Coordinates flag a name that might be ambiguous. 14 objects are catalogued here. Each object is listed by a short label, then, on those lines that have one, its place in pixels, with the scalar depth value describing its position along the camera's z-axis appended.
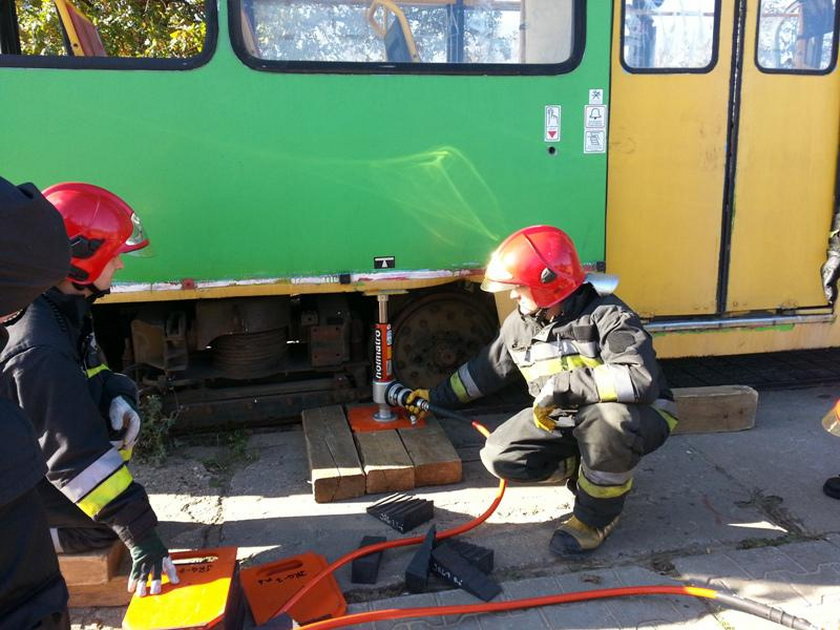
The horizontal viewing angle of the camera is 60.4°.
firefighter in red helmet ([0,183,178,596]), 2.33
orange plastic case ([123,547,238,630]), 2.16
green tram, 3.51
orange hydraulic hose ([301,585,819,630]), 2.40
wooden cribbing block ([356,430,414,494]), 3.46
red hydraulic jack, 3.90
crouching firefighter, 2.84
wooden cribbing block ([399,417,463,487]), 3.53
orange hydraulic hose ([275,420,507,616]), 2.55
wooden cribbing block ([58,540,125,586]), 2.57
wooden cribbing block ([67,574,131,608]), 2.61
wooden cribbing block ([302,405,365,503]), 3.41
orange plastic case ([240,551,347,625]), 2.56
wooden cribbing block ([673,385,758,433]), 4.11
